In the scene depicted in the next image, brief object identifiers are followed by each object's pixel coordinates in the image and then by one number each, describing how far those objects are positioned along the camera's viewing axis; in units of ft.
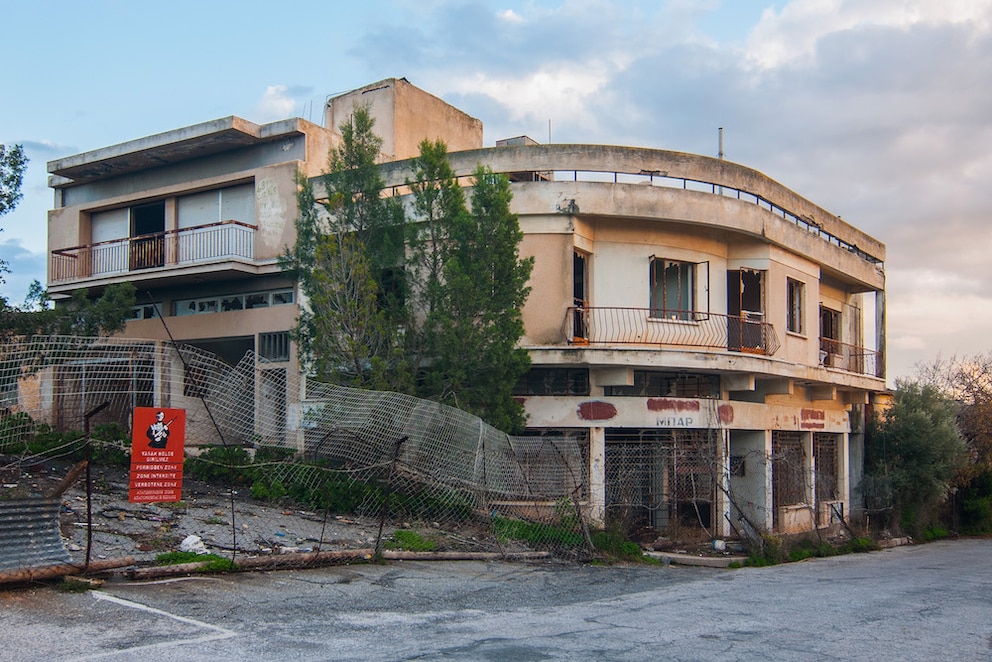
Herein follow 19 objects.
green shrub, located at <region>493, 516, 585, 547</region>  48.21
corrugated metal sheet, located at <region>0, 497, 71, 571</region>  30.53
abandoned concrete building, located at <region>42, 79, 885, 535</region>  57.62
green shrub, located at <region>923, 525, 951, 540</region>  81.66
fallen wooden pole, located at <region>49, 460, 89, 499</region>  30.40
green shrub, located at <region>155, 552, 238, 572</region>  34.94
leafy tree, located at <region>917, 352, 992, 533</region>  88.69
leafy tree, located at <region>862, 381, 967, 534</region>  79.15
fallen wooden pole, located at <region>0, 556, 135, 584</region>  29.19
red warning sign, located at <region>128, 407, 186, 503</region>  31.89
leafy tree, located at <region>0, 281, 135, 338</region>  58.70
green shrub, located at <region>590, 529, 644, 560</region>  50.60
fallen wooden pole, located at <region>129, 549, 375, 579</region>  32.99
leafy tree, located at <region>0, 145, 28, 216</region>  58.49
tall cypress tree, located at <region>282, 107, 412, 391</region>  52.54
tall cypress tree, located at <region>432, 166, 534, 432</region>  52.03
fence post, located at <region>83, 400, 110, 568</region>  30.27
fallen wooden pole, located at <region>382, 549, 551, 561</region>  41.52
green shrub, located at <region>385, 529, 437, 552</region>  44.73
